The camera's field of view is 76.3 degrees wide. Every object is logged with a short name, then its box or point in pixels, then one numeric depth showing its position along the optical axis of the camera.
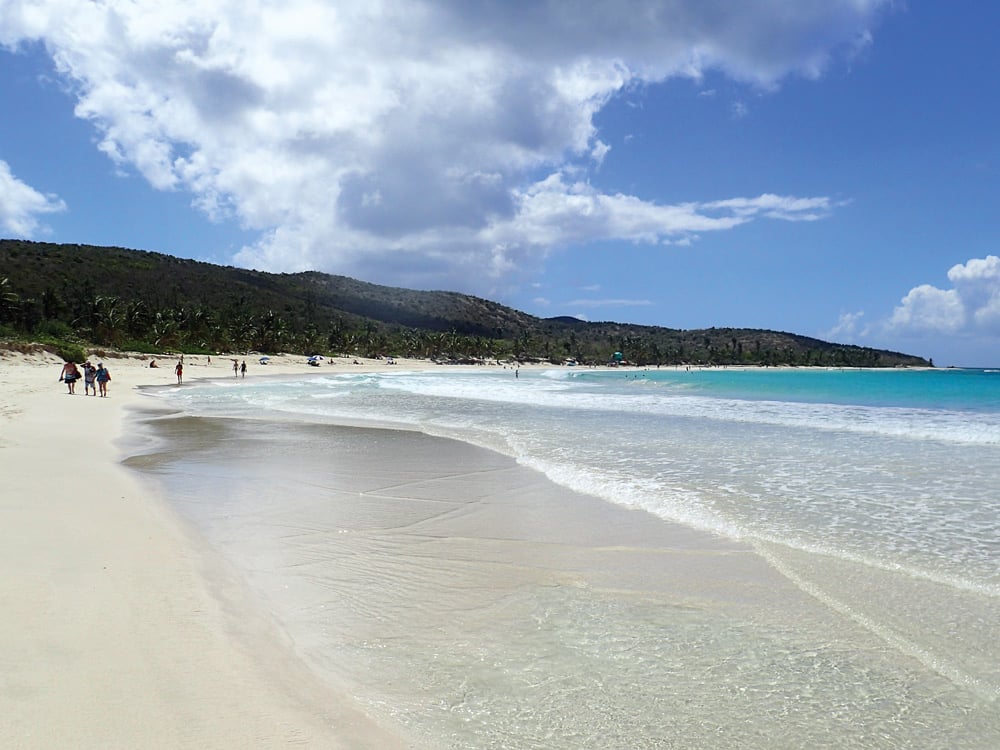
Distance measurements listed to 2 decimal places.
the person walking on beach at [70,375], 28.94
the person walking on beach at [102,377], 28.47
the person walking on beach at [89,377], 28.52
